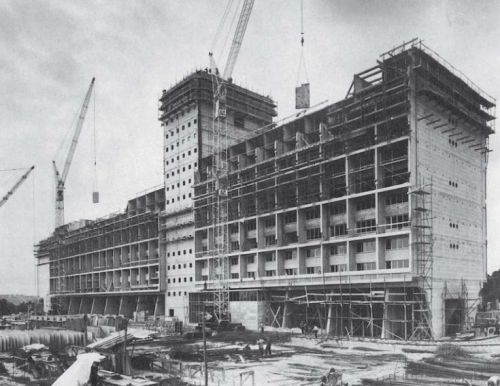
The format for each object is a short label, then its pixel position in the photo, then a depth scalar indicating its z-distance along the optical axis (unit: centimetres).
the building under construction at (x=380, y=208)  5228
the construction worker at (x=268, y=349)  4179
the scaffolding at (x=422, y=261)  5044
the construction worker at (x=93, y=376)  2665
